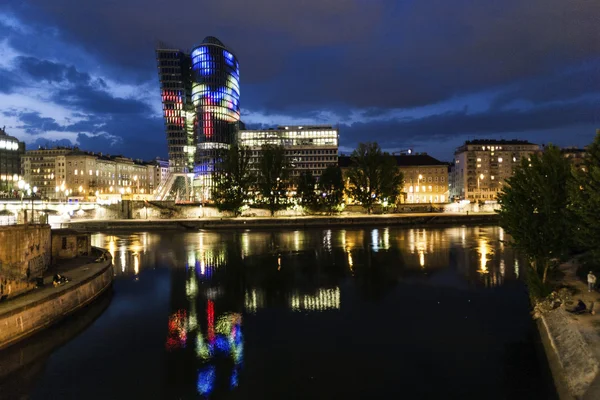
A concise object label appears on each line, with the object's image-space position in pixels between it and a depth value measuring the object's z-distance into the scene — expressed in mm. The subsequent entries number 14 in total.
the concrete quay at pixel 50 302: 20578
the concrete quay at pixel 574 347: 14953
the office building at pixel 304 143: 156250
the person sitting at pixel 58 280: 26203
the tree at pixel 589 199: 19938
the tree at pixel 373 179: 110062
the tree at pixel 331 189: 108125
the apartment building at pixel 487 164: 164500
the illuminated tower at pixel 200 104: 158625
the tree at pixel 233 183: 100312
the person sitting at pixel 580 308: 20936
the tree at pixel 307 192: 108250
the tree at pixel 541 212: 25109
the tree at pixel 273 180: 105188
